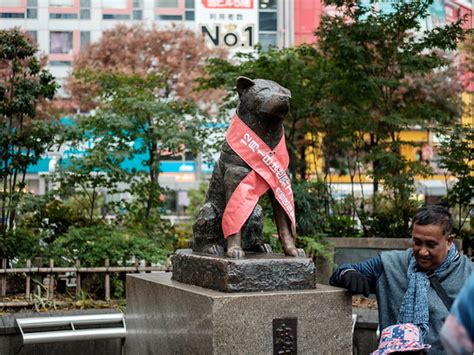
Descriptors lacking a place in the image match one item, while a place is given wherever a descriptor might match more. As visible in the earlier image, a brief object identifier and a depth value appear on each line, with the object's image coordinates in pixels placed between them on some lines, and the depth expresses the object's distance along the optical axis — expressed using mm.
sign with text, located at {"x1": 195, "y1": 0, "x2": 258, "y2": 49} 24875
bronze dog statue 4363
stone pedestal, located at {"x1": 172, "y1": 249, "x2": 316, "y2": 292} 4047
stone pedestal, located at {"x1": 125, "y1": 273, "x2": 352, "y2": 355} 3900
